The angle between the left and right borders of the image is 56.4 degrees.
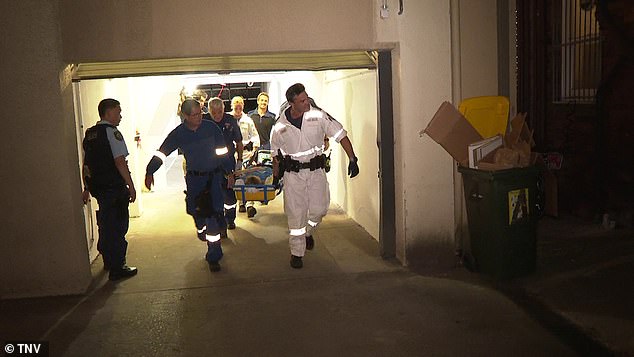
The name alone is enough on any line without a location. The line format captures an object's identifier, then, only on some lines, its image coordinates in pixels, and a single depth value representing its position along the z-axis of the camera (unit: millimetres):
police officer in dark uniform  5910
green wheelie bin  5363
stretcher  8000
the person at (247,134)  9609
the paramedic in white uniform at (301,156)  6266
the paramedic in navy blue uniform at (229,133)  8070
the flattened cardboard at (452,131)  5629
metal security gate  7855
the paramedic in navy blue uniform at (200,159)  6273
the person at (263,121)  10312
